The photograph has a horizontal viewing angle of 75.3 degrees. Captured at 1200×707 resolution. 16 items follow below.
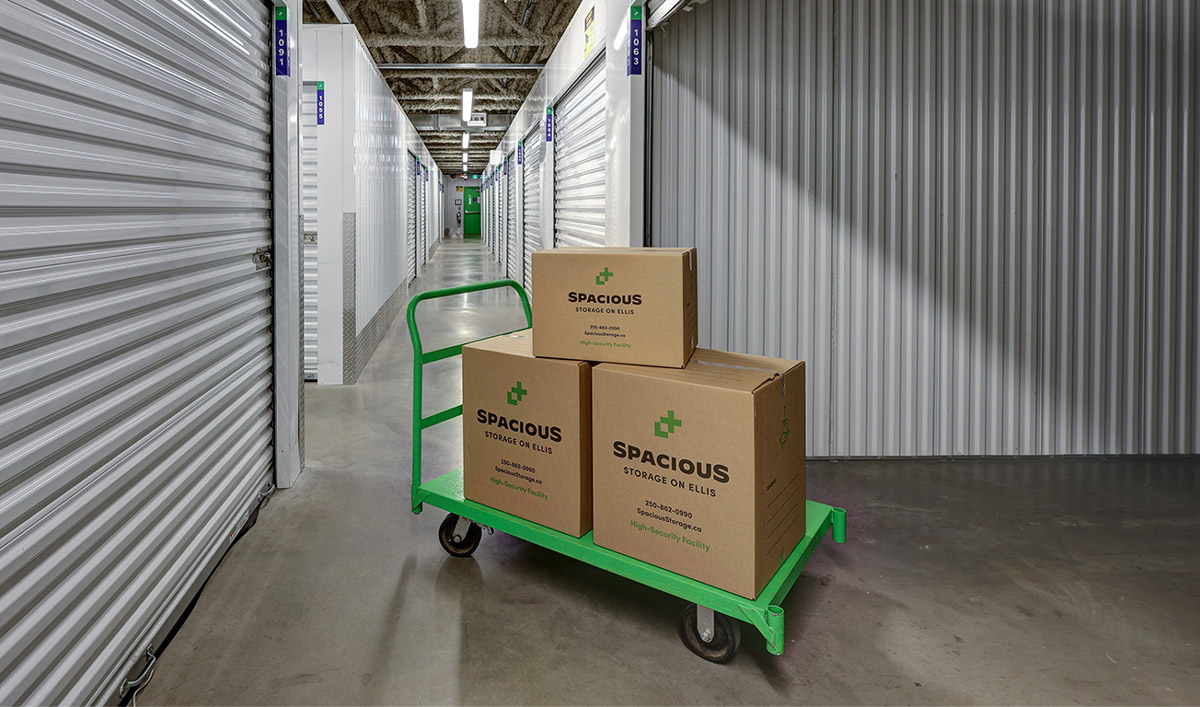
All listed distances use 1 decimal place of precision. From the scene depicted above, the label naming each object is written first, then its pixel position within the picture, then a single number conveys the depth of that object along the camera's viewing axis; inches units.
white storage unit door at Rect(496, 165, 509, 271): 677.9
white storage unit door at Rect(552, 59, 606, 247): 219.9
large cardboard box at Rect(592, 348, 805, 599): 88.9
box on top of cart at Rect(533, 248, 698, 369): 99.0
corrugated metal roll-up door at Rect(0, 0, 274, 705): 67.9
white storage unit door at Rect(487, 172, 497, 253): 942.9
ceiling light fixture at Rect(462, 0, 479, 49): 237.8
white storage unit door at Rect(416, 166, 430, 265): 711.1
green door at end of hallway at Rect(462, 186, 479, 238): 1653.5
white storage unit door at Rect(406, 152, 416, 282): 570.2
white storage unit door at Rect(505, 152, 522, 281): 524.4
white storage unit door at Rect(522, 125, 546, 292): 383.6
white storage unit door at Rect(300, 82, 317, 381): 247.9
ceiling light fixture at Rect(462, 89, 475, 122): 412.5
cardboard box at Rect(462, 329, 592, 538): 103.7
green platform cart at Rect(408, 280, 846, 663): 89.6
